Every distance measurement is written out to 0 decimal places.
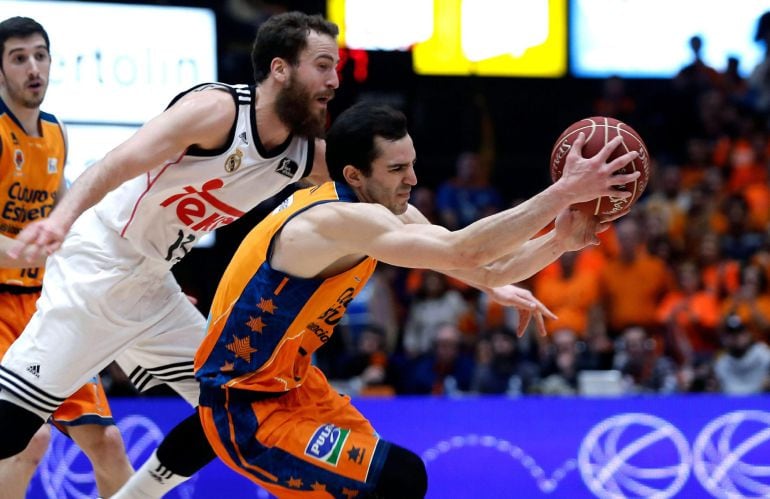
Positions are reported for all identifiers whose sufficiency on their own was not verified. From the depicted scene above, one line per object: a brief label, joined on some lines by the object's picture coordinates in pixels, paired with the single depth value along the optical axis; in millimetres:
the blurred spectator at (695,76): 22667
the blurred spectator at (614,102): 22100
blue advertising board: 13765
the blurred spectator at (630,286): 18329
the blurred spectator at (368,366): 16218
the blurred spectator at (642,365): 16203
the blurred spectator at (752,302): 17368
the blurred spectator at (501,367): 15941
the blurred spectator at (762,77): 22638
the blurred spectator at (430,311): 17994
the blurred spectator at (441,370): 16334
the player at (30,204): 9528
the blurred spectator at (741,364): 16305
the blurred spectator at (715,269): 18125
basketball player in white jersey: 8538
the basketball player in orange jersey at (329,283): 7054
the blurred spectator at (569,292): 17980
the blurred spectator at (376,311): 18373
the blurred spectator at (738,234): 19101
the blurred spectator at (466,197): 19930
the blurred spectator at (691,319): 17587
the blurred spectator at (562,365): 15796
